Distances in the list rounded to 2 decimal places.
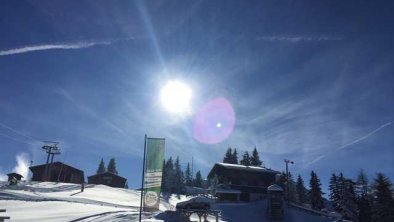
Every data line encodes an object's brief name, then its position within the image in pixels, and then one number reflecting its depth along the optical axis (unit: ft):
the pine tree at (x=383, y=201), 171.42
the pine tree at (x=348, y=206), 215.51
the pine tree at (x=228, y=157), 326.03
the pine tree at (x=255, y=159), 320.70
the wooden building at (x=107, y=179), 262.67
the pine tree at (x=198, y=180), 405.59
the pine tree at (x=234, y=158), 325.64
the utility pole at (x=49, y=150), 220.64
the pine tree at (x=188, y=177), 392.16
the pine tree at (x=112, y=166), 396.78
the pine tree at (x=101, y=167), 399.65
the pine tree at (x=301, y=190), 341.41
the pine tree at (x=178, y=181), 298.04
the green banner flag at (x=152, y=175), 76.23
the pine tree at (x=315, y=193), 275.59
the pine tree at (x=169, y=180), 298.97
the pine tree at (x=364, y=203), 227.20
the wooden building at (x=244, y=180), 203.41
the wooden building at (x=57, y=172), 241.14
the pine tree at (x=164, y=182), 306.20
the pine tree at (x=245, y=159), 310.57
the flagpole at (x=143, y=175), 73.95
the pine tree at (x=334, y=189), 272.08
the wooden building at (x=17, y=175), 236.65
